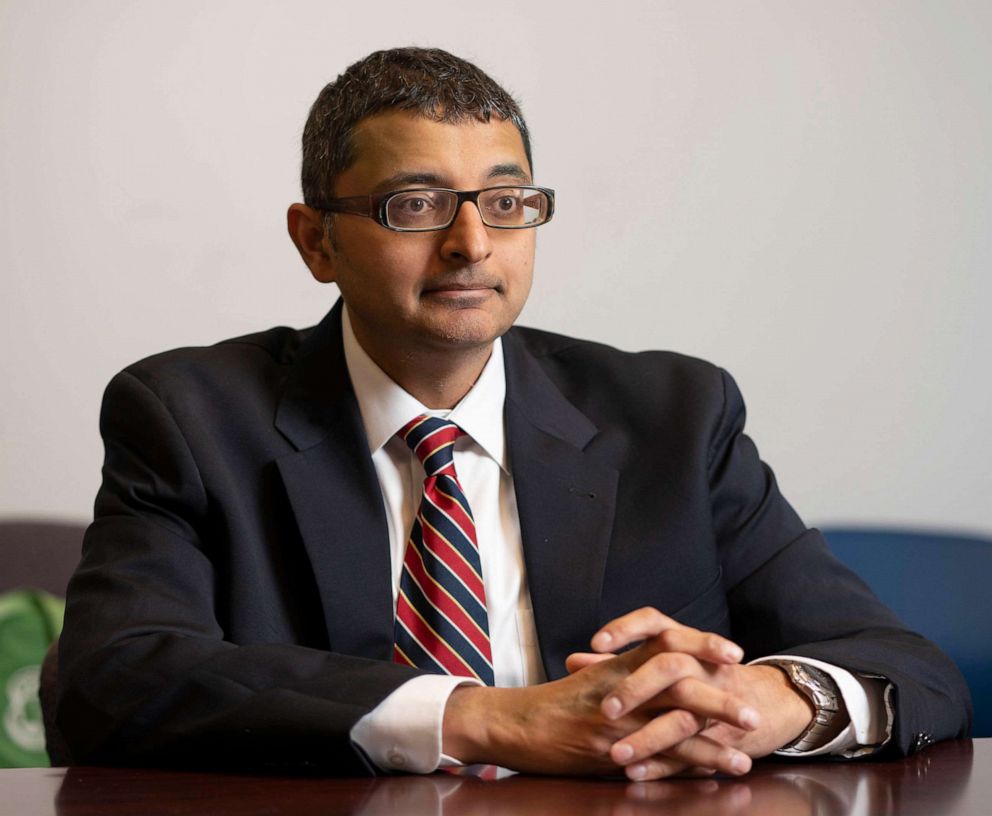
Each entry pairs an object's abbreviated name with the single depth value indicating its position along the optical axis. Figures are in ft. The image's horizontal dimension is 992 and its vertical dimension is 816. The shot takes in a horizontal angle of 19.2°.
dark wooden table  5.38
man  6.03
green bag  8.09
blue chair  7.18
